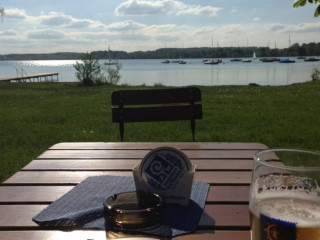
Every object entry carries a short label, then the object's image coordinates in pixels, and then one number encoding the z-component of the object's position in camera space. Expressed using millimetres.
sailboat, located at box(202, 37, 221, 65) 91012
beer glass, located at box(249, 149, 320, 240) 627
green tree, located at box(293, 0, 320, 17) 3129
